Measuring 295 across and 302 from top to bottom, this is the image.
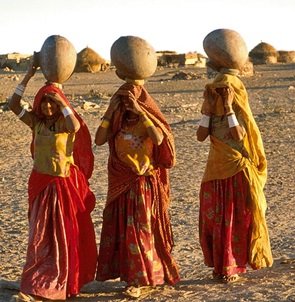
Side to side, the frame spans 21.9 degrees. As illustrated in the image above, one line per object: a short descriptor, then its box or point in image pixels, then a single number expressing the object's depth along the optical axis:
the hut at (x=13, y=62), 51.78
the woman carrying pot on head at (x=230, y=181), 5.91
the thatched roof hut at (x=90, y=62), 45.75
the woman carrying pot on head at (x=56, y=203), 5.51
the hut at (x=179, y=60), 53.34
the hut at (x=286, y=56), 60.81
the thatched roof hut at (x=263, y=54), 55.78
